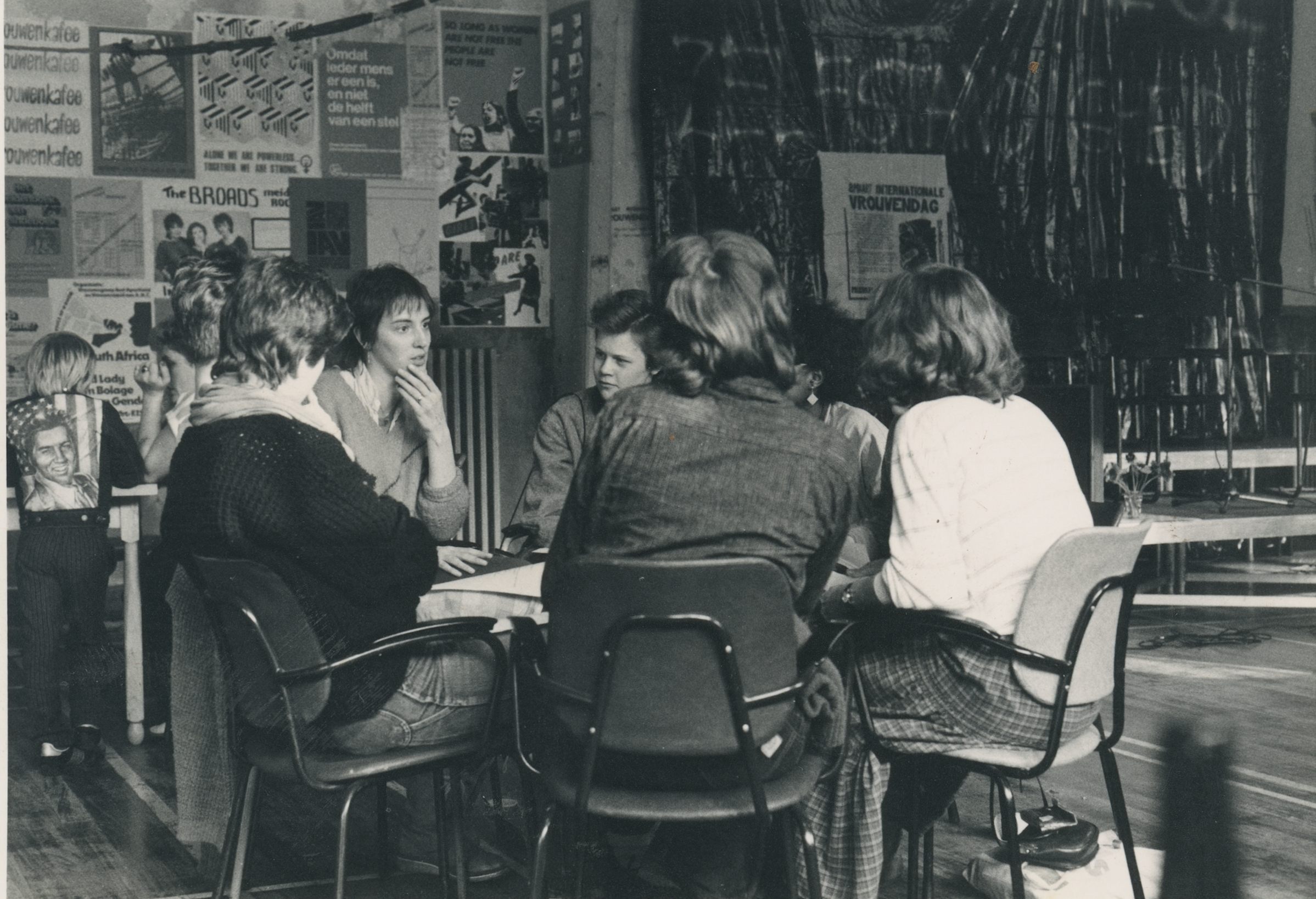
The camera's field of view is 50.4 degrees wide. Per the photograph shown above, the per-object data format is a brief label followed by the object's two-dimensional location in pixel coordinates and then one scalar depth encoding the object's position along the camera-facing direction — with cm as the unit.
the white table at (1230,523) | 428
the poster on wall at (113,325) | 559
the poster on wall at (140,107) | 558
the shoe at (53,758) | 379
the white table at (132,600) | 411
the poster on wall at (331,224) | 585
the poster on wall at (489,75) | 602
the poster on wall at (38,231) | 548
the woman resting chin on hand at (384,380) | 314
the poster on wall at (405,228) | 595
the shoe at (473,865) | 289
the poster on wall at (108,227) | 559
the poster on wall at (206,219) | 569
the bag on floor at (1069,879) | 270
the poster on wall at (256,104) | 573
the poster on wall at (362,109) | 590
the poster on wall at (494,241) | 604
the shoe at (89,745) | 386
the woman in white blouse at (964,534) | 223
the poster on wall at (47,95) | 547
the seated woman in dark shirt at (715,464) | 199
